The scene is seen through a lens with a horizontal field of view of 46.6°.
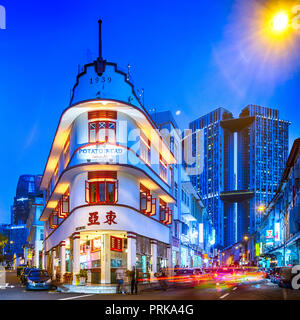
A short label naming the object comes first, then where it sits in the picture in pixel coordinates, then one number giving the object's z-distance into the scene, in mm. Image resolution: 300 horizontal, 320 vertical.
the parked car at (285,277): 26874
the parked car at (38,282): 25367
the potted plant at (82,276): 25878
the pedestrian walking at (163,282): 25197
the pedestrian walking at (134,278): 21820
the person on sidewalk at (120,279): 21674
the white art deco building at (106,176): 25659
